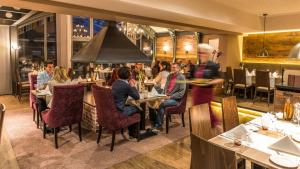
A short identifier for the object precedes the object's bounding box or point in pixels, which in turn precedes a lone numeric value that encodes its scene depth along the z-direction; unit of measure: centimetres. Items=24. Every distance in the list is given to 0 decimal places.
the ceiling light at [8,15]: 784
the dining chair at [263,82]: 662
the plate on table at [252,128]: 222
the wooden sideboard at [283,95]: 285
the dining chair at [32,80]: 547
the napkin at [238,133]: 201
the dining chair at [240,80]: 725
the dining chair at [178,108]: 444
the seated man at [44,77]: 490
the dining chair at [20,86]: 721
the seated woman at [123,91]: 361
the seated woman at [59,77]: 455
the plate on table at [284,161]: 150
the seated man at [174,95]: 452
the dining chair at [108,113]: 347
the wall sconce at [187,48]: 1030
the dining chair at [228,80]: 795
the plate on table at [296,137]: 195
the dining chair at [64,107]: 357
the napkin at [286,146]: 172
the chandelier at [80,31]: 876
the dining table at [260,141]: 165
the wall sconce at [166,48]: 1145
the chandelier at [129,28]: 848
